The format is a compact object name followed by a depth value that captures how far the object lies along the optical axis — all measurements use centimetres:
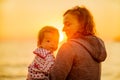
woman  159
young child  169
